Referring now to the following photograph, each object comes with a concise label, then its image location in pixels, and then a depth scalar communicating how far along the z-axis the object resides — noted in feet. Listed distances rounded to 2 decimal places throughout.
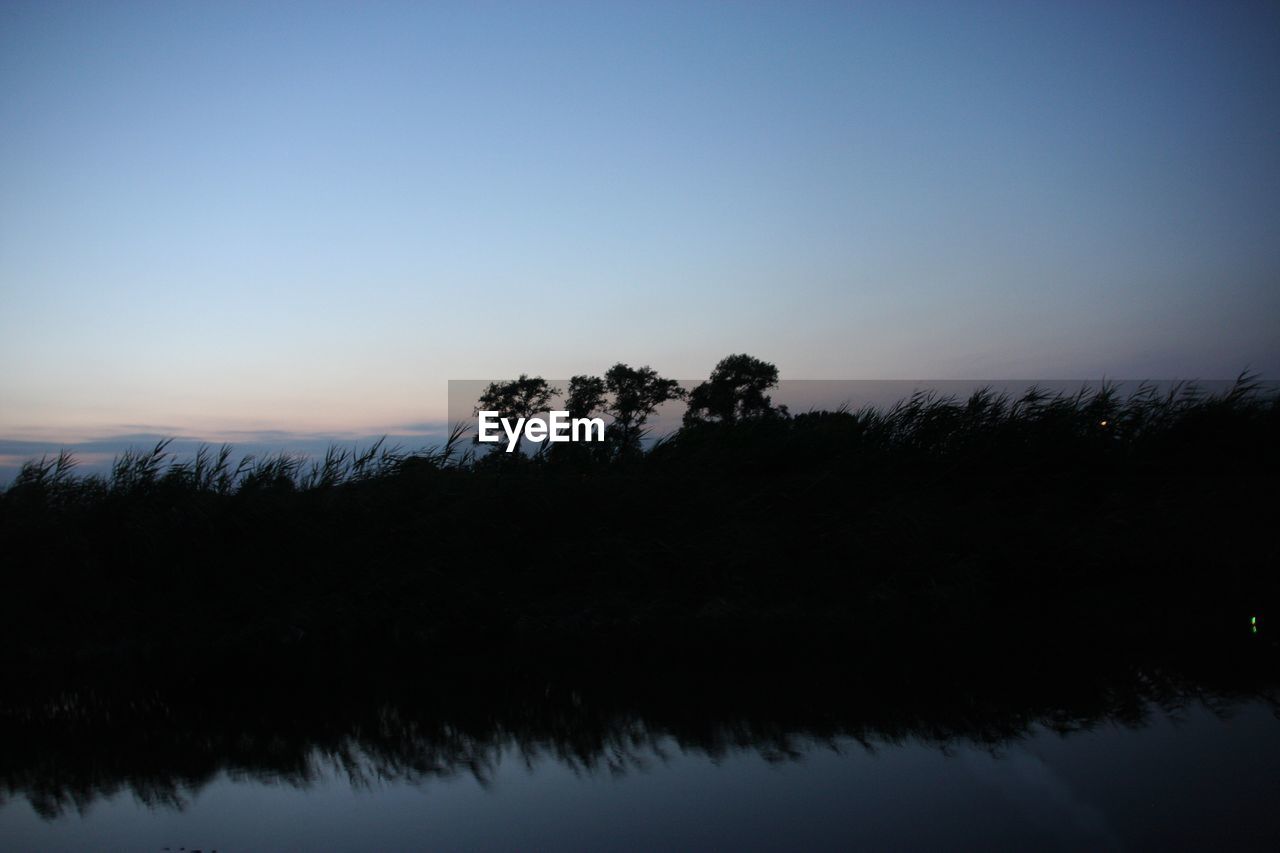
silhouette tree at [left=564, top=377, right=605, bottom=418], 70.54
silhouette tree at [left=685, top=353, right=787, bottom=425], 80.79
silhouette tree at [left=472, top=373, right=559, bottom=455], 69.72
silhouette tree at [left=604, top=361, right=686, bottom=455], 75.72
